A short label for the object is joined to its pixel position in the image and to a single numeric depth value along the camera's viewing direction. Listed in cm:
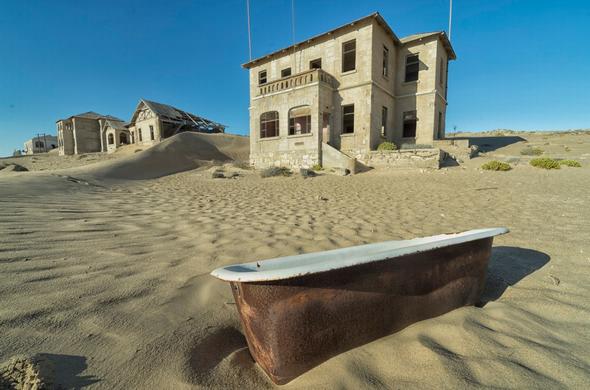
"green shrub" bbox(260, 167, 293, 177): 1324
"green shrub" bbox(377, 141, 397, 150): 1366
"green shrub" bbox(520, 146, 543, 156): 1489
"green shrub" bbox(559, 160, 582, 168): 1060
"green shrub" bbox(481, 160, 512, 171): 1035
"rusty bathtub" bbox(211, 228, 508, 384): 126
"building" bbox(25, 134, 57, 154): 4531
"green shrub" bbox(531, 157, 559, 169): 1024
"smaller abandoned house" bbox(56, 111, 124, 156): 2908
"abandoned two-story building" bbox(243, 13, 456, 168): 1402
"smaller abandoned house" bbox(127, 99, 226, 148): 2456
